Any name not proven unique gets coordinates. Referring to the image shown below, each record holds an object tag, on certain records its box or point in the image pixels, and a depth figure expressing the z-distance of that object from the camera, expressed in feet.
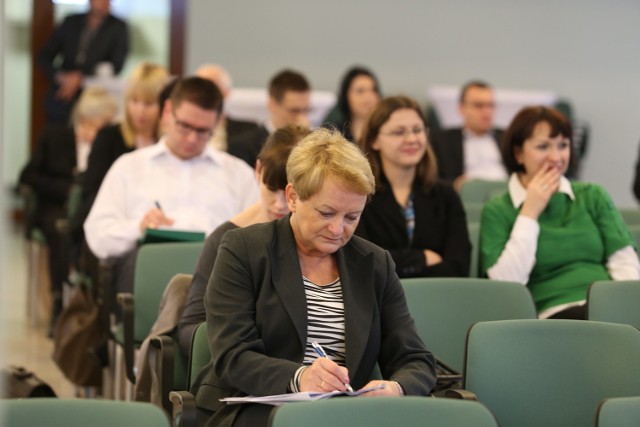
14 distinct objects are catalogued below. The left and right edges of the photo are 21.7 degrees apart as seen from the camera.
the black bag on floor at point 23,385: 16.92
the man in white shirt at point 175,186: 22.25
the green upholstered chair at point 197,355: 14.39
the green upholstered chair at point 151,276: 19.60
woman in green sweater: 20.21
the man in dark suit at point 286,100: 31.60
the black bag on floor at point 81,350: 22.21
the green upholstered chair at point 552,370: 14.33
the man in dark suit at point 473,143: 38.04
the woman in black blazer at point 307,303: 13.17
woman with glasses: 20.85
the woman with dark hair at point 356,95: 36.98
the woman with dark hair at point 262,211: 15.67
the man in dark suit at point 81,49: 46.06
